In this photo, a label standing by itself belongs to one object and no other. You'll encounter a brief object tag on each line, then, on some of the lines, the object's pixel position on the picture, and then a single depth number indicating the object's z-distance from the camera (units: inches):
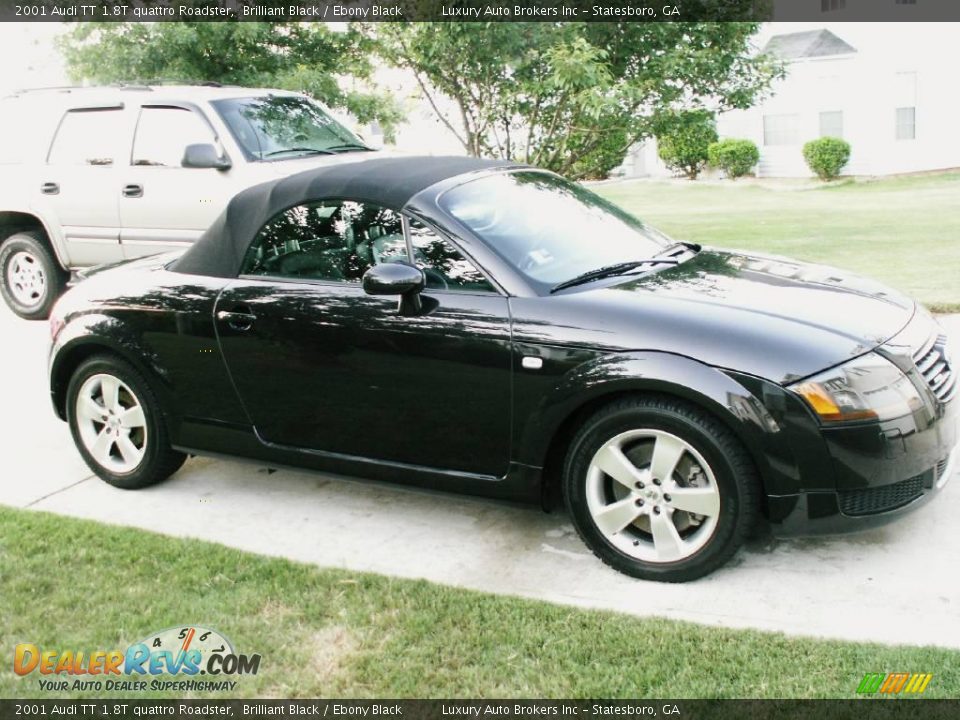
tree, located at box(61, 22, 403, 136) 438.6
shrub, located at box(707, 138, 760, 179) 1122.7
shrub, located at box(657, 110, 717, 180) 1141.1
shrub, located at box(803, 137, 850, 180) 1061.1
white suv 322.3
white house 1041.5
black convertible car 145.8
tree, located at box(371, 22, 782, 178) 353.1
